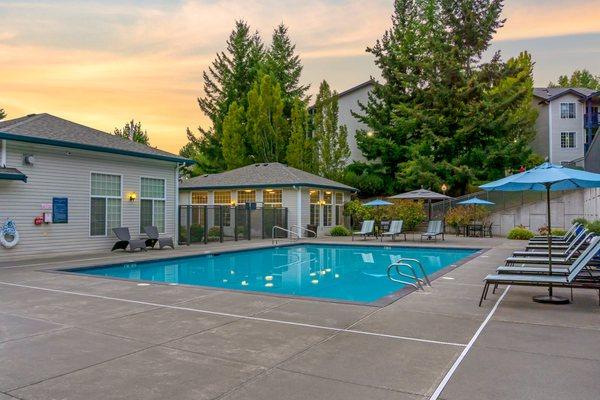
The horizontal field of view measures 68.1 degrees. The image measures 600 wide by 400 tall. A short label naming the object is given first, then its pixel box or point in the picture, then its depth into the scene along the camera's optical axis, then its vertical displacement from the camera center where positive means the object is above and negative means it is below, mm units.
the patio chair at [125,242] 15430 -946
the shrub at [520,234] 21219 -1035
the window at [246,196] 25600 +1048
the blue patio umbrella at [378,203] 23062 +533
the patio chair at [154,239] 16431 -907
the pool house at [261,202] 21531 +675
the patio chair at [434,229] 20133 -736
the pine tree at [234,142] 36188 +5927
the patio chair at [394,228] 20500 -701
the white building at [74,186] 13109 +970
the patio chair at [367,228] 21750 -723
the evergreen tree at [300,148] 33906 +5085
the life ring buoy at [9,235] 12625 -557
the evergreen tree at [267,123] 35312 +7289
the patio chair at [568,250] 9586 -873
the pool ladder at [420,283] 8109 -1350
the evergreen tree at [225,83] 41406 +12690
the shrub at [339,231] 25656 -1014
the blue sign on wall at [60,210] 14000 +165
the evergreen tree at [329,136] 33375 +5877
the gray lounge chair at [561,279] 6270 -986
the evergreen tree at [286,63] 42512 +14625
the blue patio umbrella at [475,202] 22322 +545
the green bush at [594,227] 12176 -424
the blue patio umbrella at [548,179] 6816 +526
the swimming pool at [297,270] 10117 -1629
